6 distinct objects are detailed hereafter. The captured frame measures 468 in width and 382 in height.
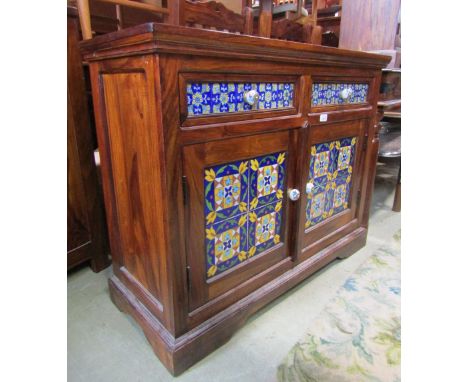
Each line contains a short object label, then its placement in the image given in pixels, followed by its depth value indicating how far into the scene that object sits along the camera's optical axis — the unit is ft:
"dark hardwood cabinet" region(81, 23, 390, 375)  2.54
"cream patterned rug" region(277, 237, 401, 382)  3.15
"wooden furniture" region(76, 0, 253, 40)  2.99
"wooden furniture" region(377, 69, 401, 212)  5.76
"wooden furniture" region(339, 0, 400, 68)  7.42
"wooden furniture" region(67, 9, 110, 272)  3.96
